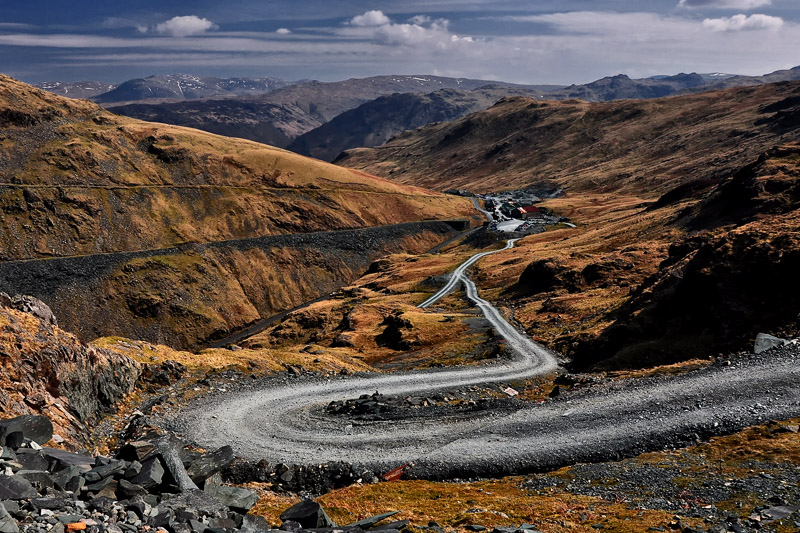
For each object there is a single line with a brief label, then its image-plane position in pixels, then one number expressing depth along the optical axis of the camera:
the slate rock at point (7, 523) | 12.52
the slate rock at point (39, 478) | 15.79
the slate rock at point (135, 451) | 21.09
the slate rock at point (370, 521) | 19.64
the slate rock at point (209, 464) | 22.05
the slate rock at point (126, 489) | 17.56
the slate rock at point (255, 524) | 17.70
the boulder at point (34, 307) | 38.19
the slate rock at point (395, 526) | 19.14
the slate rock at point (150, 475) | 18.67
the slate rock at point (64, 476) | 16.34
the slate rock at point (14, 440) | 18.42
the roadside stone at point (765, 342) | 35.50
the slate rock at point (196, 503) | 18.17
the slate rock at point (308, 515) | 18.73
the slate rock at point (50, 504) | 14.27
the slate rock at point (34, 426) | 19.66
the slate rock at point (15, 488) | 14.25
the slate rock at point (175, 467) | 19.98
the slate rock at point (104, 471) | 17.36
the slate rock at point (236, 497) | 21.08
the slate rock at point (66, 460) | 17.88
